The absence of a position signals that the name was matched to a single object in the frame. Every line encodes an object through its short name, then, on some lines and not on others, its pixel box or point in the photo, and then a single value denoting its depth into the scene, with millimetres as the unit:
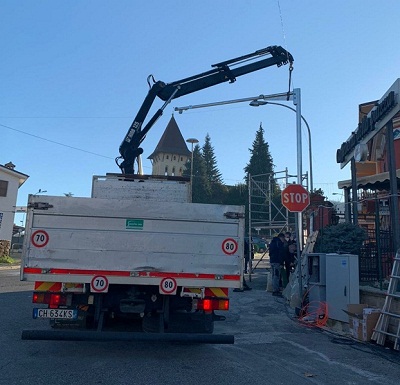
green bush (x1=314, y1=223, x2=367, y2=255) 10078
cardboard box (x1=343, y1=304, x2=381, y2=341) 7414
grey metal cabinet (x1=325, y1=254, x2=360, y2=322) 8602
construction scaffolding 18178
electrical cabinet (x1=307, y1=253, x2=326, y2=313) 9422
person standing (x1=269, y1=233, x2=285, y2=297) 13516
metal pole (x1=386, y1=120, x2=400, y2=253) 8883
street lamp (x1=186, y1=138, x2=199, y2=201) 37684
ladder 7176
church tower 80750
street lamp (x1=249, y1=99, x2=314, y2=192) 16177
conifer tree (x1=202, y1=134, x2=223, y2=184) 80312
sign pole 14117
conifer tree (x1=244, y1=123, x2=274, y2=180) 69000
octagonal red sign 10914
